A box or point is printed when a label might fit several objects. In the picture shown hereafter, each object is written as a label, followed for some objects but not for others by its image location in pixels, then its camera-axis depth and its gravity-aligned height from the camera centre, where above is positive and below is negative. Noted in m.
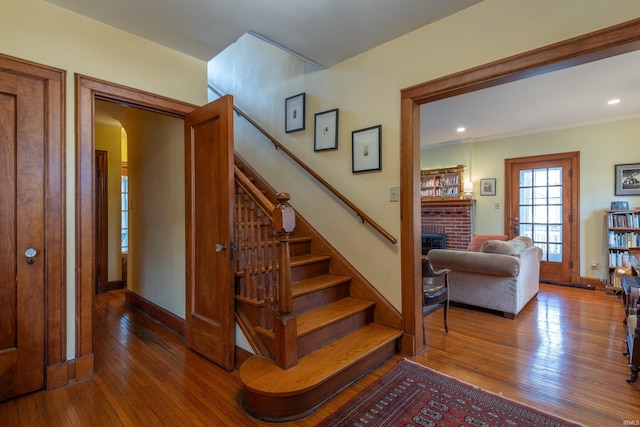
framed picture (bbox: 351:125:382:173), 2.69 +0.56
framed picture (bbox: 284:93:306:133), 3.41 +1.12
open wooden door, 2.24 -0.15
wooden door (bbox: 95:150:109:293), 4.60 -0.10
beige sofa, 3.37 -0.74
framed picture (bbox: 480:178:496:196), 6.02 +0.47
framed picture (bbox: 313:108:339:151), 3.06 +0.82
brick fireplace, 6.04 -0.18
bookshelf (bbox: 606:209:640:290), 4.54 -0.41
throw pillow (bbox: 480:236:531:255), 3.47 -0.43
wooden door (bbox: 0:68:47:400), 1.93 -0.14
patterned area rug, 1.71 -1.17
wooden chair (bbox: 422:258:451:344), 2.75 -0.76
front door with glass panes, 5.23 +0.05
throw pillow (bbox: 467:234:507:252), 5.07 -0.48
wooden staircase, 1.77 -0.94
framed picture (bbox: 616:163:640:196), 4.69 +0.47
